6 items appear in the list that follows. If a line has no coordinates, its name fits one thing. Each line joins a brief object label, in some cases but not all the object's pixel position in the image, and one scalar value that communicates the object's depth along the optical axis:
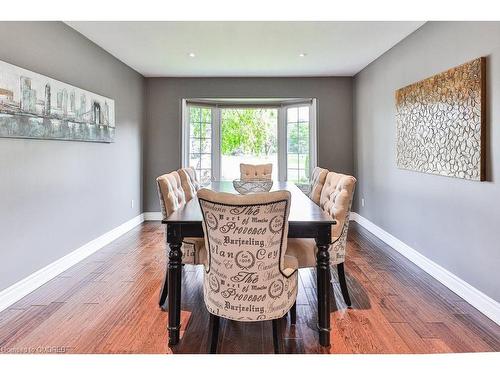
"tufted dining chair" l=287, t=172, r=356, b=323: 2.37
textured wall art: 2.61
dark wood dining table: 2.02
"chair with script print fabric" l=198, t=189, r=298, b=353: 1.70
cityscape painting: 2.71
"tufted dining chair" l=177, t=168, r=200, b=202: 3.40
